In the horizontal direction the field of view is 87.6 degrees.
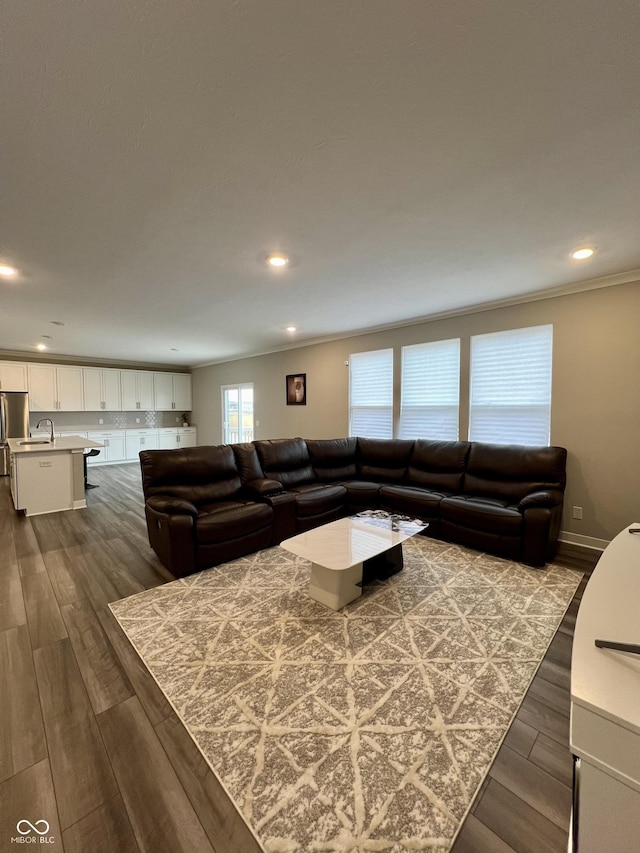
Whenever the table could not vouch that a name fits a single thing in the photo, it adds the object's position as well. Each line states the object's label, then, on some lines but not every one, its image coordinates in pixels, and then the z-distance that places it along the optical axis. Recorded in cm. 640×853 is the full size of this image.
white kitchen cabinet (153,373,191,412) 861
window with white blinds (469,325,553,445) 366
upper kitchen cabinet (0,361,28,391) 654
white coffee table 231
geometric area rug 117
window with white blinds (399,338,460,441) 434
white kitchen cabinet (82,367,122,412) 754
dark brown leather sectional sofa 291
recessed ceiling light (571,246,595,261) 258
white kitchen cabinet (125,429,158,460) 811
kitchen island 427
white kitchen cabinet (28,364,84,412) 691
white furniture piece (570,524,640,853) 64
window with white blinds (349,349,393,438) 503
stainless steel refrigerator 620
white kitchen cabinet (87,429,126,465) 765
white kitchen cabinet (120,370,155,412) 809
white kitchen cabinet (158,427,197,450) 861
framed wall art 618
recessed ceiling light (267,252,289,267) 267
